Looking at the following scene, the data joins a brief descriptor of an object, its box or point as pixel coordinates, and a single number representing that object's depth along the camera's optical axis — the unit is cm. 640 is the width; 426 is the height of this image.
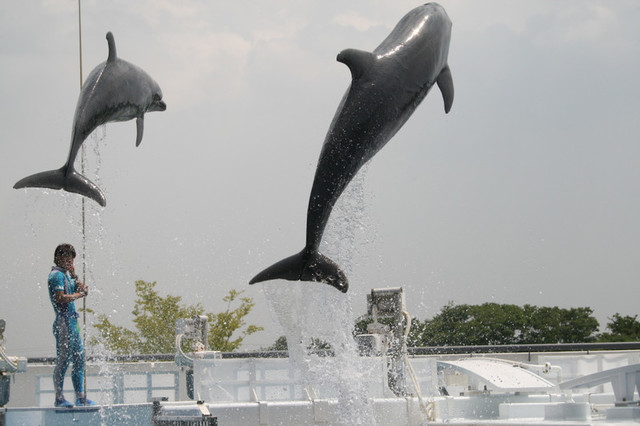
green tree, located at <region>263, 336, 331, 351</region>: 2802
